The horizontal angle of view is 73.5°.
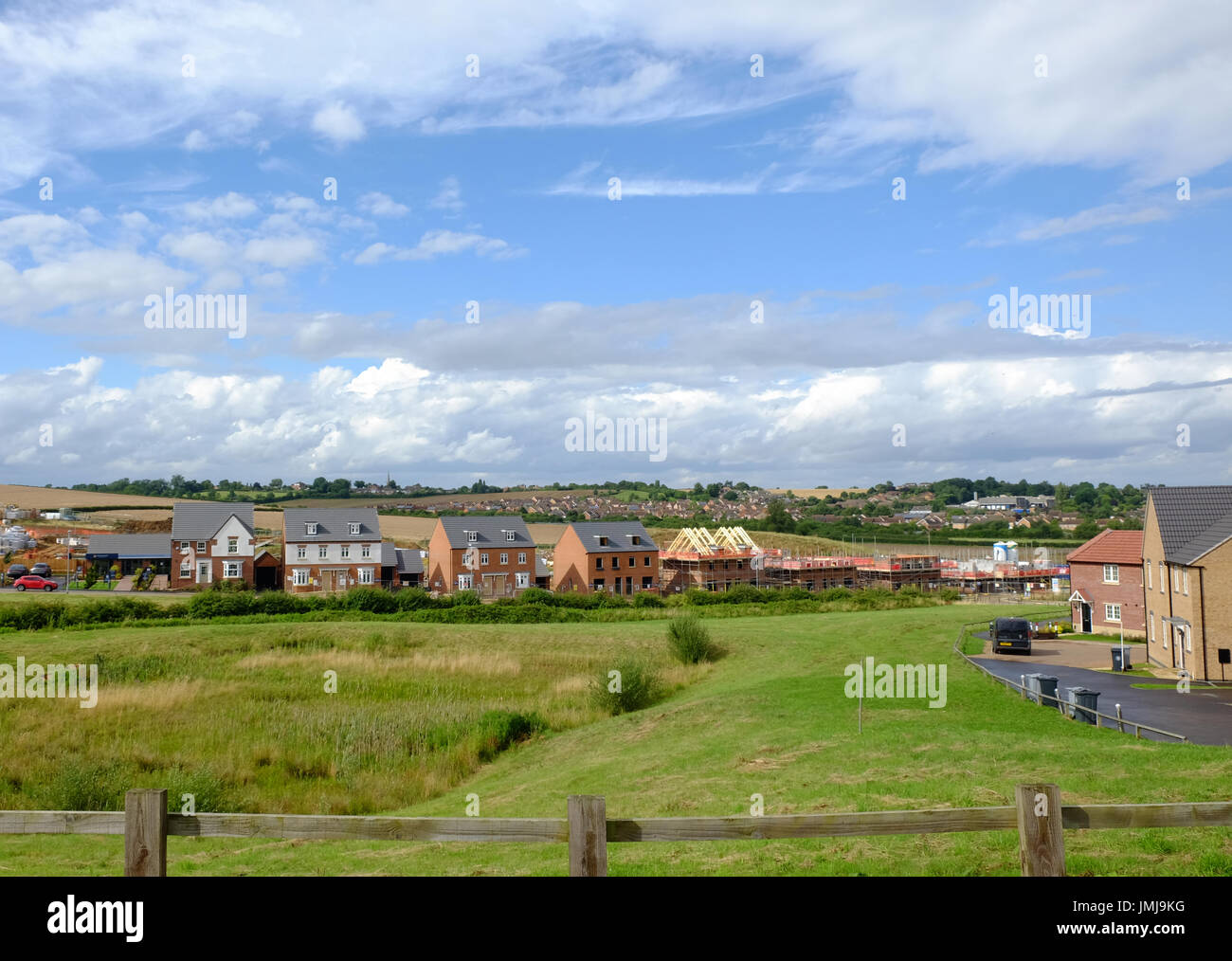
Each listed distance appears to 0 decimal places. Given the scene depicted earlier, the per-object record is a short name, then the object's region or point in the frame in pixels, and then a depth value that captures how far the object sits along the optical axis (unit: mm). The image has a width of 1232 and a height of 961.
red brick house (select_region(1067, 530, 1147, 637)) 47219
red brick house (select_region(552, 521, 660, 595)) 79875
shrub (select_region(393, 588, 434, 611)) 58775
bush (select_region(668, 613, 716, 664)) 40188
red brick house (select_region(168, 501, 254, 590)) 76438
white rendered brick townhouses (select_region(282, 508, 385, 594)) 77500
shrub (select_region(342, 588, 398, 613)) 58094
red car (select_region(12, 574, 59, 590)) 70375
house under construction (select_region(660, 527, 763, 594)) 84500
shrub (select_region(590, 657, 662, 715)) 28797
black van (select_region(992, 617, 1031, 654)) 38750
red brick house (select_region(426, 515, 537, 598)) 79062
